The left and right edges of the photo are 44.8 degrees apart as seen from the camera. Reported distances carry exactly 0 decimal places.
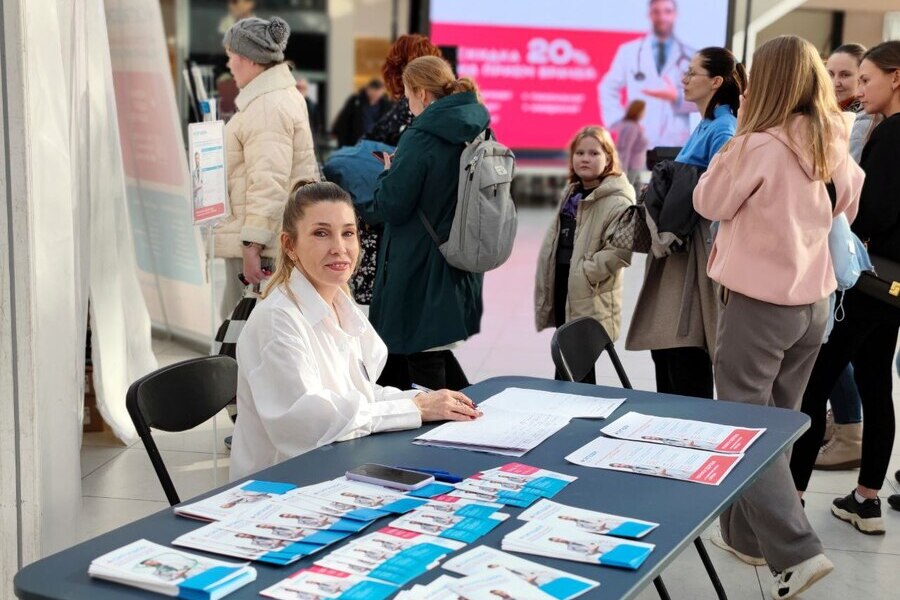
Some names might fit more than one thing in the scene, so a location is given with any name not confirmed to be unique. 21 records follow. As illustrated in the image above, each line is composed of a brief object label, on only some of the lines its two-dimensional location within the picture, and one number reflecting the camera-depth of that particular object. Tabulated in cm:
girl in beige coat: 418
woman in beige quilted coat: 414
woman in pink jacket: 294
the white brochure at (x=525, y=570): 150
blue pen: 197
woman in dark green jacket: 382
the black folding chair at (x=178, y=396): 235
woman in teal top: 361
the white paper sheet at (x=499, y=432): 220
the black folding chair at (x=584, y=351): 292
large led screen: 1051
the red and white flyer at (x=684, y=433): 225
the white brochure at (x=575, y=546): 161
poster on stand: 361
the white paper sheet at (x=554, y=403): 249
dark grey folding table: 153
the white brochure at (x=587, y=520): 173
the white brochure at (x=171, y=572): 147
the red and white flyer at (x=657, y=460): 205
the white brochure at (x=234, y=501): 176
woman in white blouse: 227
